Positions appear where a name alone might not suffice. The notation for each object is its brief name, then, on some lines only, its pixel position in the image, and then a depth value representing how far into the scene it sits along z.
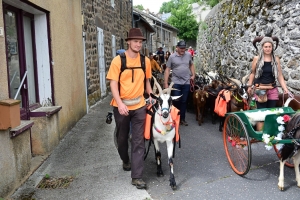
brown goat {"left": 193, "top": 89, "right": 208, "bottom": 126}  8.52
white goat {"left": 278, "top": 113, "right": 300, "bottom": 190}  4.21
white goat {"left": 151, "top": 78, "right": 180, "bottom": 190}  4.46
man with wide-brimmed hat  4.42
